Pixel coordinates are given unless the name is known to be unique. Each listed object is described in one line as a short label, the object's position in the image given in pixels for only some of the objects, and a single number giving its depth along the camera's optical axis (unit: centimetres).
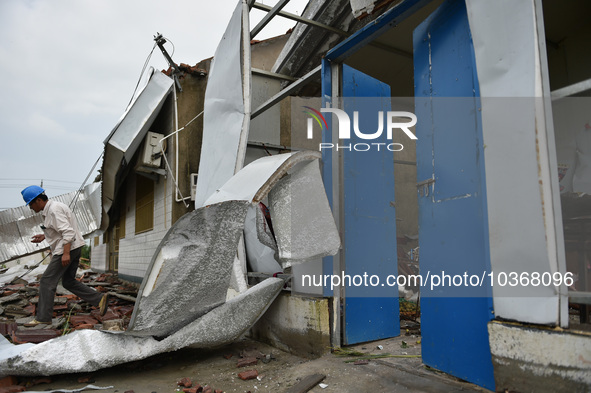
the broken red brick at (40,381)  322
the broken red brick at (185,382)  317
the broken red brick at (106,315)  545
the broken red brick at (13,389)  303
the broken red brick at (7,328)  414
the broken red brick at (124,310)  598
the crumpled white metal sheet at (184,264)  328
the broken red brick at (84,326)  475
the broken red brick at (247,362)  360
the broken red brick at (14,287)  843
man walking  496
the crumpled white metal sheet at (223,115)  502
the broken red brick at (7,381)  310
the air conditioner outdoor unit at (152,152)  712
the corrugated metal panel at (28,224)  954
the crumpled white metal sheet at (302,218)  320
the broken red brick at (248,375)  327
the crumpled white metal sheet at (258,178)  309
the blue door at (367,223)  385
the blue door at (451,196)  250
